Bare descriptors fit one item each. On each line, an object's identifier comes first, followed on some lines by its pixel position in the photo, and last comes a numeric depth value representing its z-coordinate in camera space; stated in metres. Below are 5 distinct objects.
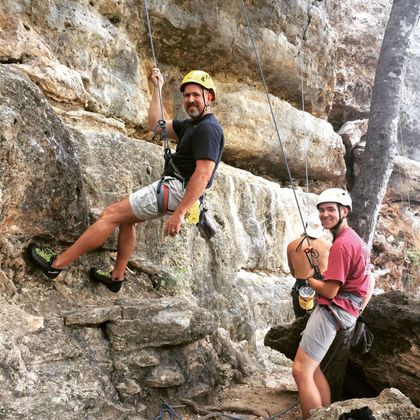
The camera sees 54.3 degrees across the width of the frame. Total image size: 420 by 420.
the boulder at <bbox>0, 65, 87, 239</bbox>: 4.11
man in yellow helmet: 4.30
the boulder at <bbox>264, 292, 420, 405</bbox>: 4.73
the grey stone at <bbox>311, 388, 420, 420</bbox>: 3.48
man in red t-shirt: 4.12
